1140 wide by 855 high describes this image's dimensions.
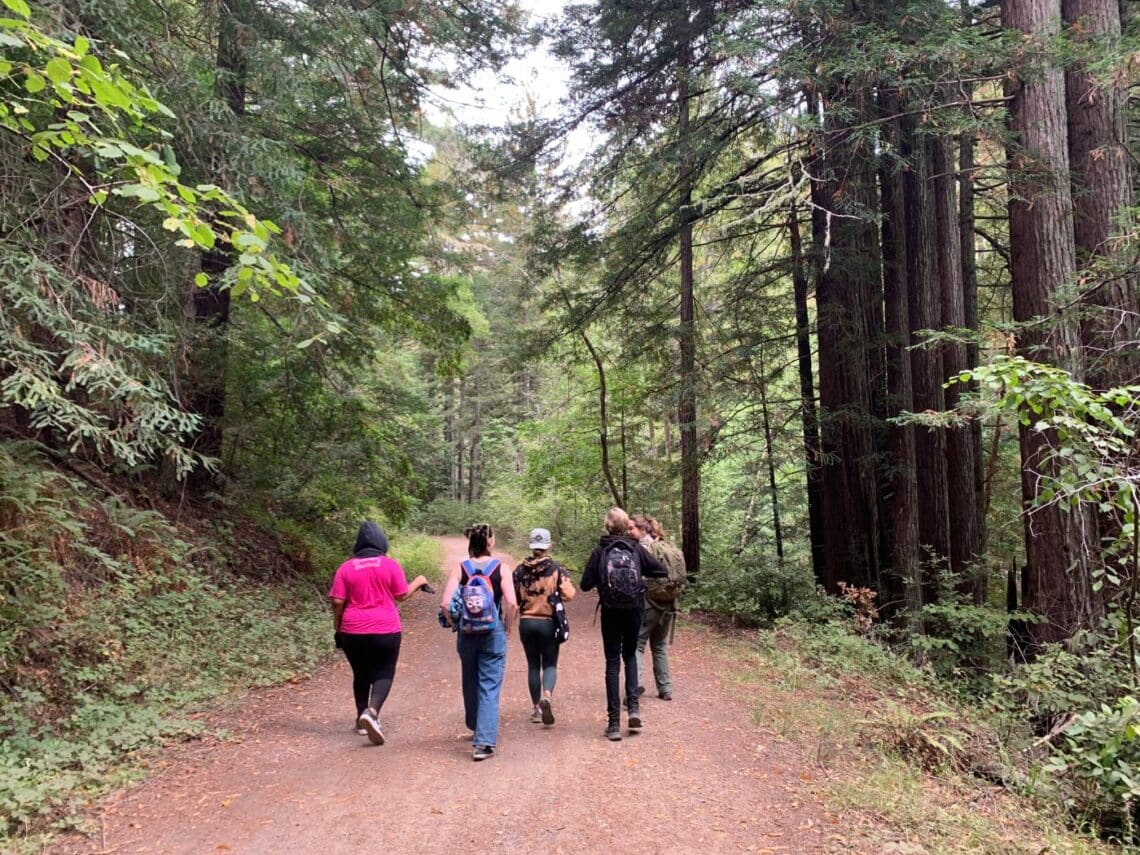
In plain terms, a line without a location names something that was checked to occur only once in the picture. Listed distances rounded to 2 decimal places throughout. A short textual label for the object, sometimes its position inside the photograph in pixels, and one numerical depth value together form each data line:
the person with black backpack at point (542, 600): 5.59
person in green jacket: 6.48
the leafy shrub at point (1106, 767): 4.43
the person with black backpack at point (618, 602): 5.52
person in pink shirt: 5.39
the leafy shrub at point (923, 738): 5.14
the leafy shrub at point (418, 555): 17.31
